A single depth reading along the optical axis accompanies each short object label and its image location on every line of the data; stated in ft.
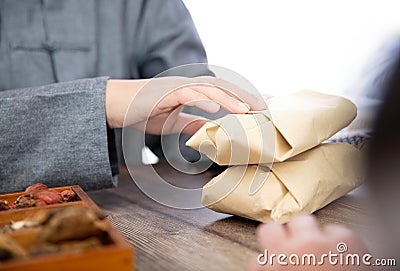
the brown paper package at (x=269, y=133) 2.12
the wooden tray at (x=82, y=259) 1.14
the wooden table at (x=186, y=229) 1.74
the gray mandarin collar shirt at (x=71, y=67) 2.81
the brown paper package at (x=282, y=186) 2.10
